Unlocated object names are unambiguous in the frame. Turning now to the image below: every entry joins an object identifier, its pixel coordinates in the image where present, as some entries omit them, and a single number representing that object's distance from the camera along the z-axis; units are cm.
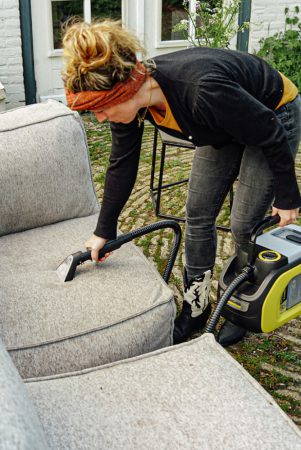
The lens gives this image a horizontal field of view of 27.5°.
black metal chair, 391
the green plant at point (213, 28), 512
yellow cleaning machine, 228
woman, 202
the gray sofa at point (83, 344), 156
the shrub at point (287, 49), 678
